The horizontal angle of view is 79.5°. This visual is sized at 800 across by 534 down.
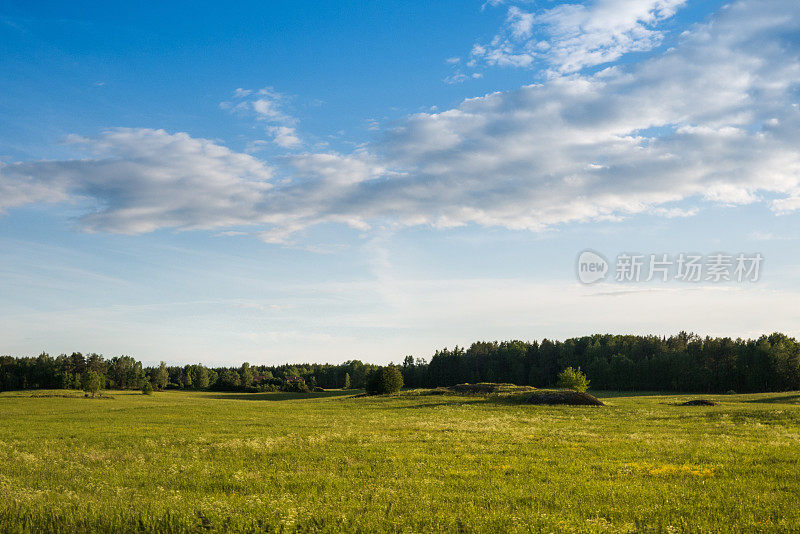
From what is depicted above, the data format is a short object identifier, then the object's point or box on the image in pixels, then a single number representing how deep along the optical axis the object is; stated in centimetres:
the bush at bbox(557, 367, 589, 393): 7744
